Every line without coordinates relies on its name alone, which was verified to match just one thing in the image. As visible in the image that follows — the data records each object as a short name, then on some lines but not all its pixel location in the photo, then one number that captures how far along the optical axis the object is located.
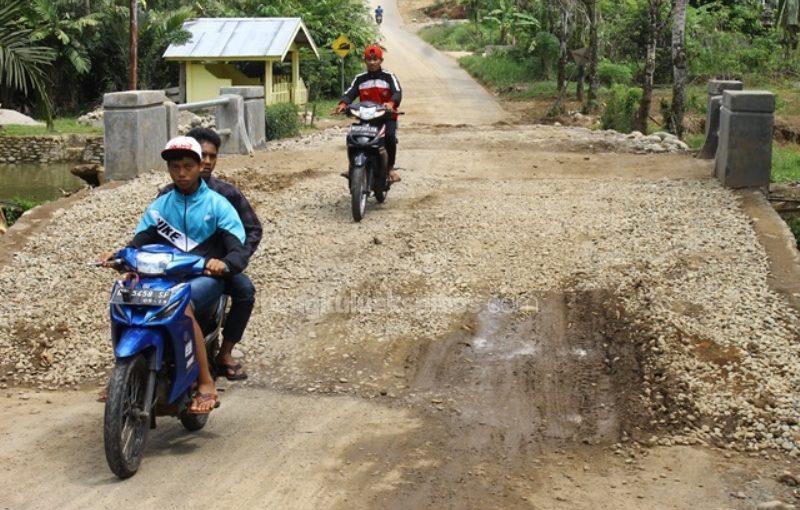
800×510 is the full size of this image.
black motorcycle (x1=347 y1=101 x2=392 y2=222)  11.34
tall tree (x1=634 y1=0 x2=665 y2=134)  21.66
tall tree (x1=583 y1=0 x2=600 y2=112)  28.51
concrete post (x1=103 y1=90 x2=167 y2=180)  12.60
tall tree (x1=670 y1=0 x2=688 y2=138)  19.12
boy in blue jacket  5.89
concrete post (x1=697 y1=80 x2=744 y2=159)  14.88
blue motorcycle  5.30
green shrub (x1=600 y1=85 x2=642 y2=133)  22.28
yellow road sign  31.08
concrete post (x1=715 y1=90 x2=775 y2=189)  12.02
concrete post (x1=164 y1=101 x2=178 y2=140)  13.44
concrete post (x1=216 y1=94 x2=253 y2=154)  16.38
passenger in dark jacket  6.32
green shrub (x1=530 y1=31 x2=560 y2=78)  39.34
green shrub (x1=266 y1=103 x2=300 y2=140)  23.72
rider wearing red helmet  11.75
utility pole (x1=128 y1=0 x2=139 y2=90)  30.03
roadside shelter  35.56
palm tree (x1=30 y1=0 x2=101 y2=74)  34.14
